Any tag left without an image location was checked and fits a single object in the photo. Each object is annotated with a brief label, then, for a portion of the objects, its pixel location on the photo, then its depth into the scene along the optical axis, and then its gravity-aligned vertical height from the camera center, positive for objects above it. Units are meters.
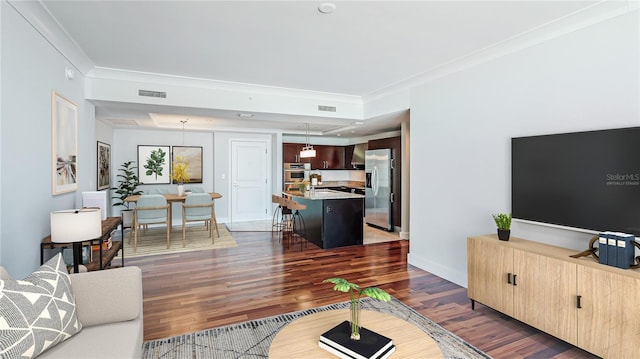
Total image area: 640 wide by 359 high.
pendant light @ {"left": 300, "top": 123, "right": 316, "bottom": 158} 6.82 +0.50
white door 8.41 -0.09
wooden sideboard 2.05 -0.87
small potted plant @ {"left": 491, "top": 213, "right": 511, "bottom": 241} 2.94 -0.46
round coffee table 1.62 -0.89
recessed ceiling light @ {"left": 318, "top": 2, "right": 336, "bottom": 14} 2.45 +1.31
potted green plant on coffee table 1.64 -0.64
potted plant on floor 6.95 -0.14
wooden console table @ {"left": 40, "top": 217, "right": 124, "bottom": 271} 2.60 -0.62
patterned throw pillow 1.39 -0.64
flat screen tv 2.29 -0.03
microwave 8.85 +0.13
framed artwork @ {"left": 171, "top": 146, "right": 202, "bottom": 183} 7.80 +0.46
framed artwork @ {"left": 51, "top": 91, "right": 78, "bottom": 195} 2.93 +0.33
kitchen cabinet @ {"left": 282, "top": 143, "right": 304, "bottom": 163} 8.84 +0.68
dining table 6.11 -0.41
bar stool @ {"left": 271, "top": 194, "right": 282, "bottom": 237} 6.39 -1.13
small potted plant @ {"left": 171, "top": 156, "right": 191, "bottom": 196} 6.96 +0.09
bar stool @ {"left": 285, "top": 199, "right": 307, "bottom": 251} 5.88 -0.99
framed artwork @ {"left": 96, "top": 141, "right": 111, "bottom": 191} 6.07 +0.23
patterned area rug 2.38 -1.31
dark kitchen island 5.65 -0.78
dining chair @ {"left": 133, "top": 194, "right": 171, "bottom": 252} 5.66 -0.62
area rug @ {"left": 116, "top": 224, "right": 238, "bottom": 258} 5.40 -1.22
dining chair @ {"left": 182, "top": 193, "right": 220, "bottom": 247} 6.01 -0.59
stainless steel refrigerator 7.06 -0.27
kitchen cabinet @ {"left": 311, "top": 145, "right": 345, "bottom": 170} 9.37 +0.55
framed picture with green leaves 7.49 +0.30
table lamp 2.34 -0.37
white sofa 1.63 -0.81
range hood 8.82 +0.59
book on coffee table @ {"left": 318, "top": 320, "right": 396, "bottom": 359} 1.56 -0.85
